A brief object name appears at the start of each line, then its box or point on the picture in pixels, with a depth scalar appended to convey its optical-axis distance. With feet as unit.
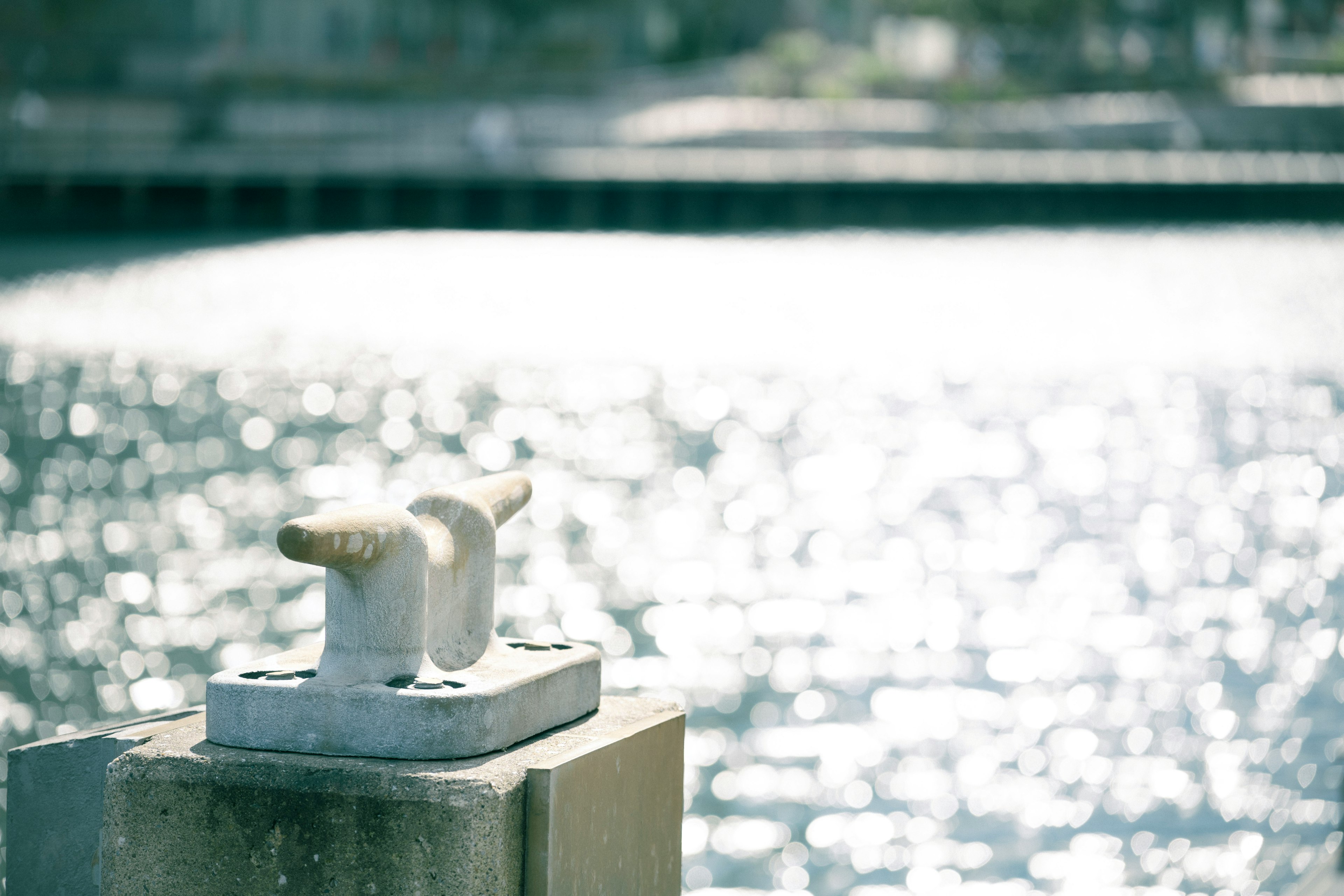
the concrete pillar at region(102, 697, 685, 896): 22.53
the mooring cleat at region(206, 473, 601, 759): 23.44
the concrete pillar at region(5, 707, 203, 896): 27.17
